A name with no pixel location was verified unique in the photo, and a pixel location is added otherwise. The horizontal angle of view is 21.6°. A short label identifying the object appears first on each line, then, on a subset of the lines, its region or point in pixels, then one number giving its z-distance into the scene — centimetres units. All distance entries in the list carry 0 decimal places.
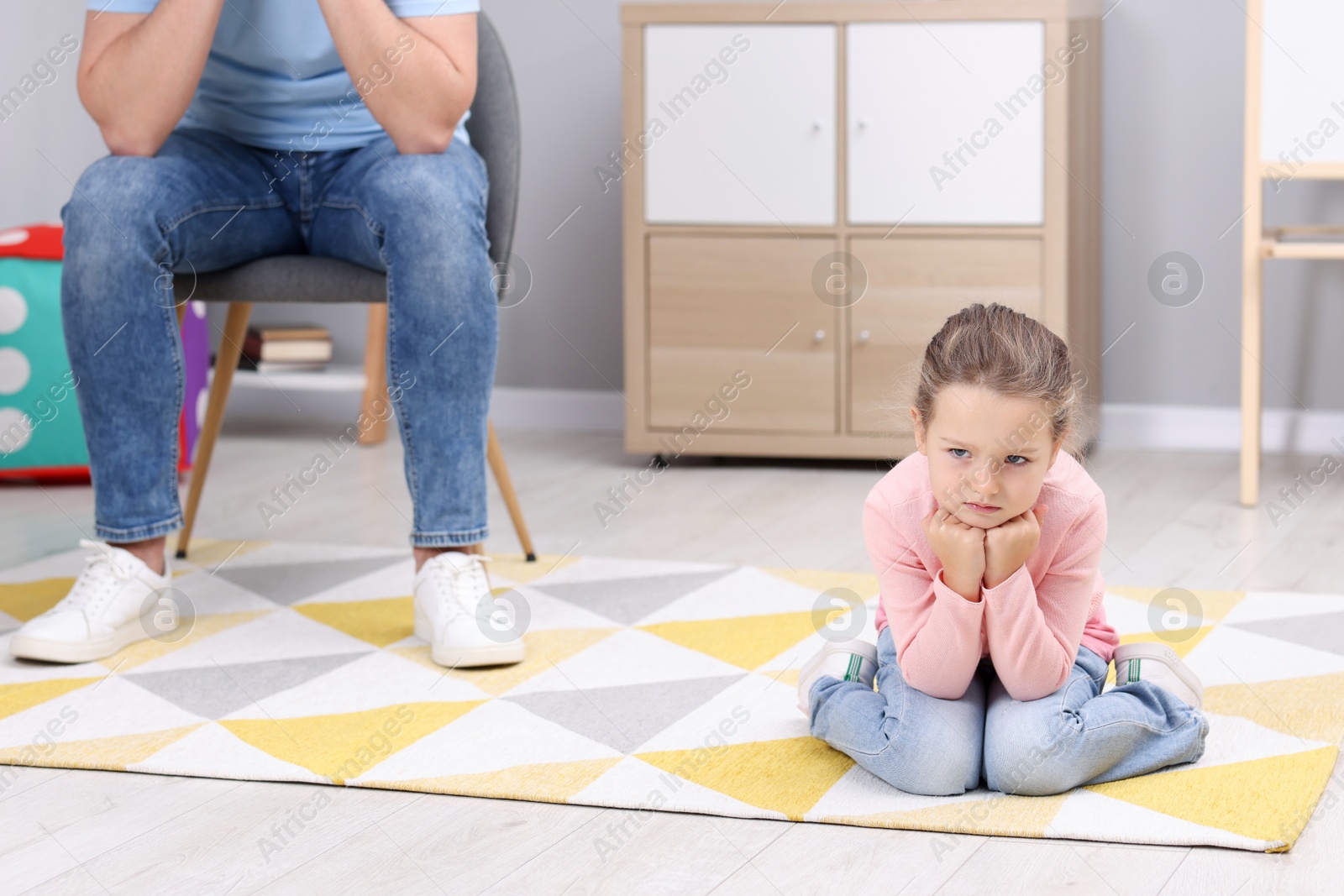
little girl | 380
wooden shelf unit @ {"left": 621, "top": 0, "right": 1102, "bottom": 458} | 523
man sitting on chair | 424
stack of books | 587
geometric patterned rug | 386
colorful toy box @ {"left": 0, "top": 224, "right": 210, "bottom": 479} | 522
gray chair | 440
